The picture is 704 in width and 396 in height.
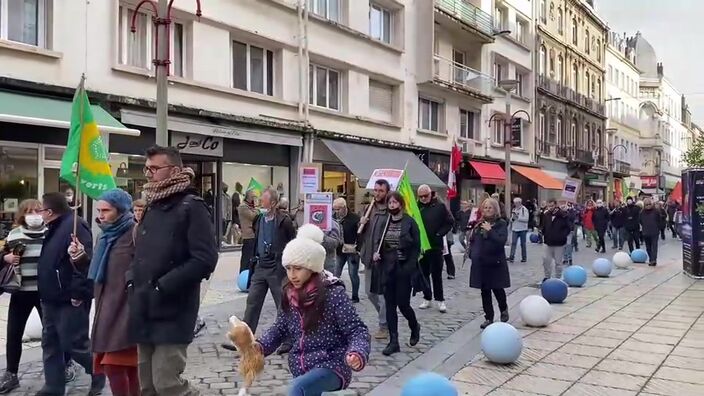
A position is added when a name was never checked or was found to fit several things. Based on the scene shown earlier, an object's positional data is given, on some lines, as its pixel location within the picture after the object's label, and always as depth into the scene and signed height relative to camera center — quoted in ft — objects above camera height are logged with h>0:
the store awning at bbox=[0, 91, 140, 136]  38.65 +5.09
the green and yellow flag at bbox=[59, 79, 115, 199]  21.25 +1.40
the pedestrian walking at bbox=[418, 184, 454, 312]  32.81 -1.68
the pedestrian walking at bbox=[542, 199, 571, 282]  42.11 -2.11
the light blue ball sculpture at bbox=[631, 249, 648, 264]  58.75 -4.52
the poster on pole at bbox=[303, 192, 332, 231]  36.01 -0.42
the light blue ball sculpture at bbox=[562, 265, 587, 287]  41.98 -4.50
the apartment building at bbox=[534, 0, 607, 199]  129.90 +22.94
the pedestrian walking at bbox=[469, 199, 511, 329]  27.66 -2.18
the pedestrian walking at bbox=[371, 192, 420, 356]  24.17 -2.17
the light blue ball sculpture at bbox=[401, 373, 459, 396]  15.07 -4.04
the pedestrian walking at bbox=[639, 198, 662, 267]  55.98 -1.96
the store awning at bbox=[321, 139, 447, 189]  68.28 +4.35
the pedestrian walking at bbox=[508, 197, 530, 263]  58.95 -2.29
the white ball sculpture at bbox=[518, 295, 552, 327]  28.37 -4.51
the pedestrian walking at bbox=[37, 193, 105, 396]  17.99 -2.39
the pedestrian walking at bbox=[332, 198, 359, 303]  35.29 -2.27
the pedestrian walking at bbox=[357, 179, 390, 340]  25.84 -1.48
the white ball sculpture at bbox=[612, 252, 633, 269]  52.60 -4.34
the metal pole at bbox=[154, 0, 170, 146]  28.73 +4.87
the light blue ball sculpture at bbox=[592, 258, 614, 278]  47.26 -4.46
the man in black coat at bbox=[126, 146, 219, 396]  13.24 -1.37
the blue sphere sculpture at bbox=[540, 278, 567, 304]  34.86 -4.44
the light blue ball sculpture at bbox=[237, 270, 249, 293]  37.17 -4.31
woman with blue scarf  14.39 -2.01
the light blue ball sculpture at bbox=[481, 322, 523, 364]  21.90 -4.50
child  12.29 -2.26
